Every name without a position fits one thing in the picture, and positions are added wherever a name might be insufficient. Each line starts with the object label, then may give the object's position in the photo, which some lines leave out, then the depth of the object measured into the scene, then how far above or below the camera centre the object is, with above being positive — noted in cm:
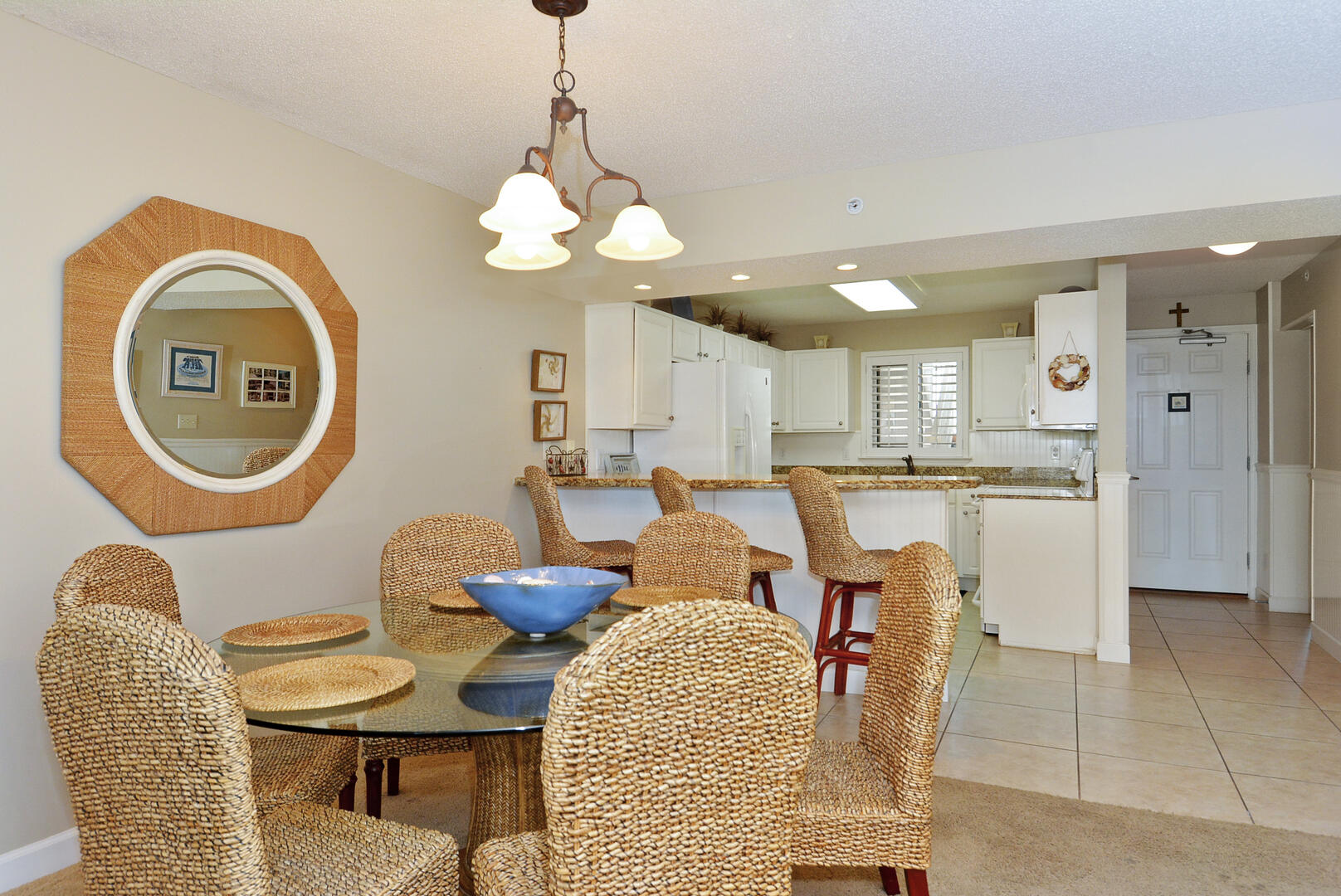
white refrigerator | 524 +23
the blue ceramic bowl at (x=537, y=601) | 172 -30
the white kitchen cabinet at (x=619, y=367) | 486 +57
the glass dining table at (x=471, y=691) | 133 -42
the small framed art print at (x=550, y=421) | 442 +22
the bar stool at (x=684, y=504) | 361 -18
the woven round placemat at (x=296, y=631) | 184 -40
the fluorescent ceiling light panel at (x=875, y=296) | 546 +121
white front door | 622 +3
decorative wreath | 479 +55
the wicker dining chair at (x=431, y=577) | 209 -36
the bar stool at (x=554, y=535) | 368 -33
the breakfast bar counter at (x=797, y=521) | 378 -24
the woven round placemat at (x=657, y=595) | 214 -36
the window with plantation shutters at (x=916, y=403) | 704 +55
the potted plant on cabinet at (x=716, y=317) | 652 +118
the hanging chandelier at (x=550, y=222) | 196 +61
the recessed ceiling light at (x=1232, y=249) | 442 +119
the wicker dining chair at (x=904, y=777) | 161 -64
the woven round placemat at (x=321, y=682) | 139 -41
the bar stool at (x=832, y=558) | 339 -39
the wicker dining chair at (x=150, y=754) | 108 -40
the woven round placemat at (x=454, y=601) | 217 -37
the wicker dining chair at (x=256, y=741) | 167 -67
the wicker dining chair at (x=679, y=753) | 104 -38
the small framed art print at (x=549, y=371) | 439 +50
